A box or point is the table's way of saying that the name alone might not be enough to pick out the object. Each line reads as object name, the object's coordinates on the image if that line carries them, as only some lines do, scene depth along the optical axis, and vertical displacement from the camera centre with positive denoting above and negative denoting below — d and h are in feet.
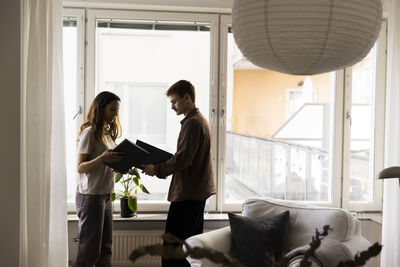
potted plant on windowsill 10.80 -2.12
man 8.82 -1.09
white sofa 8.26 -2.21
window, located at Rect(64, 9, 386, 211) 11.57 +0.75
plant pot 11.08 -2.50
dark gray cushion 8.16 -2.42
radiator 11.12 -3.43
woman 8.58 -1.26
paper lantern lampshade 4.05 +0.98
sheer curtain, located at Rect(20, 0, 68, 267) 9.06 -0.15
